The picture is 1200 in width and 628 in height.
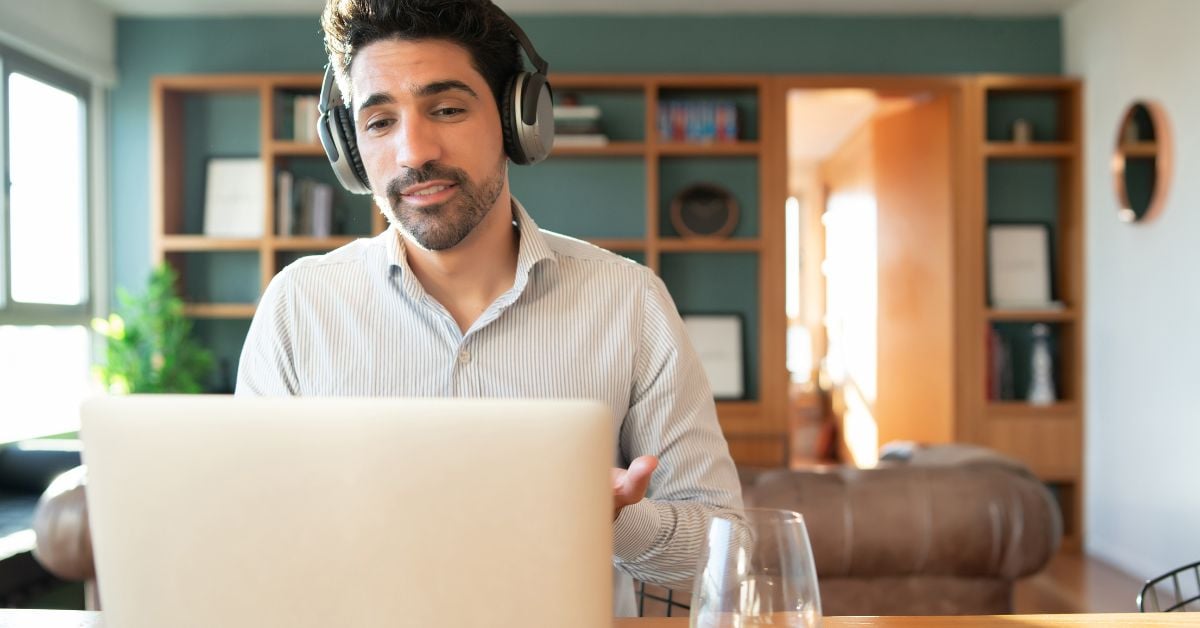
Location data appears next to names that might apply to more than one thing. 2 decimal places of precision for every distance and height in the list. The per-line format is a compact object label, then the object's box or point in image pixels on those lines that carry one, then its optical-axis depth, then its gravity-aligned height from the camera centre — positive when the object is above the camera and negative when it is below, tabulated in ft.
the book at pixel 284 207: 16.85 +1.77
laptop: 2.02 -0.38
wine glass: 2.05 -0.53
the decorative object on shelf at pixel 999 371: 17.06 -1.04
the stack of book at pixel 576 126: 16.74 +3.02
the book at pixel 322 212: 17.01 +1.70
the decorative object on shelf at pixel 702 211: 17.51 +1.70
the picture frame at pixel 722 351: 17.39 -0.67
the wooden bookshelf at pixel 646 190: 16.78 +2.07
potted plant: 15.74 -0.47
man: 4.42 +0.09
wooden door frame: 16.93 +1.82
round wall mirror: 14.02 +2.04
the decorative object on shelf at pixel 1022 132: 17.17 +2.91
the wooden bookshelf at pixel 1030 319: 16.76 -0.19
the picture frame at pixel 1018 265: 17.44 +0.72
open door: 17.29 +0.71
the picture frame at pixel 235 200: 17.53 +1.98
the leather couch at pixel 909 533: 7.25 -1.57
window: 14.94 +1.06
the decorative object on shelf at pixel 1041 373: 16.88 -1.07
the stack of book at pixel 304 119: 16.67 +3.17
